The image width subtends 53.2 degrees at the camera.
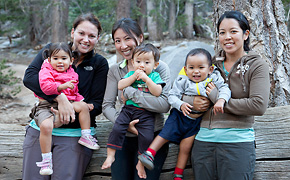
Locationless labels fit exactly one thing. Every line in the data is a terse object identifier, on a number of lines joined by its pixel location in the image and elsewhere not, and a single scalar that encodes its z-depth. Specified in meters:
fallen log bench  2.63
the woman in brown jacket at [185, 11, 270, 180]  2.33
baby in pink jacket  2.63
